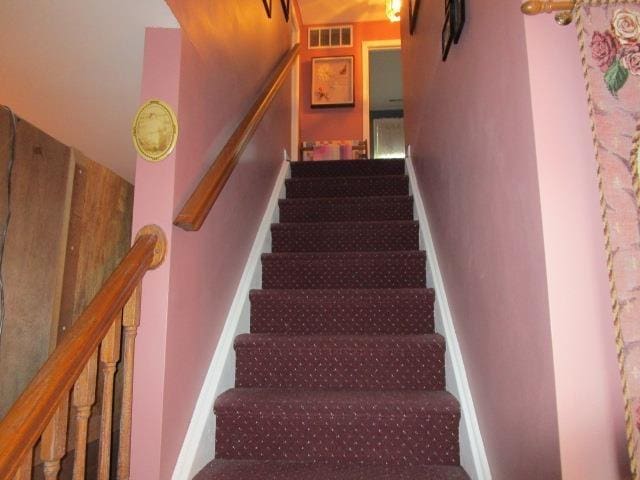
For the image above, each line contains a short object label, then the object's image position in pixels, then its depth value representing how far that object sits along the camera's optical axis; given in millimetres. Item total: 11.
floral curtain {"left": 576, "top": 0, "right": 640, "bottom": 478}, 722
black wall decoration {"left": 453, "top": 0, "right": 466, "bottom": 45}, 1407
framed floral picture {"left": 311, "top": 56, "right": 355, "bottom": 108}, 4824
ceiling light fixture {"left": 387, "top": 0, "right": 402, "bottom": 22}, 4238
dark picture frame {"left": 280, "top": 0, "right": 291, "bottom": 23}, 3357
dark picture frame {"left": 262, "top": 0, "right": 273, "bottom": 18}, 2609
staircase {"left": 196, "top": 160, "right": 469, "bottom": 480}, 1383
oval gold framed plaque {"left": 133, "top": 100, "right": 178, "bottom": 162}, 1241
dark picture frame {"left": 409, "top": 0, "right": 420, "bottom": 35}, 2617
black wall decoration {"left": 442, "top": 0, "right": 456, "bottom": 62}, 1510
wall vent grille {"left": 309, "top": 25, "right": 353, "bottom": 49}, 4930
